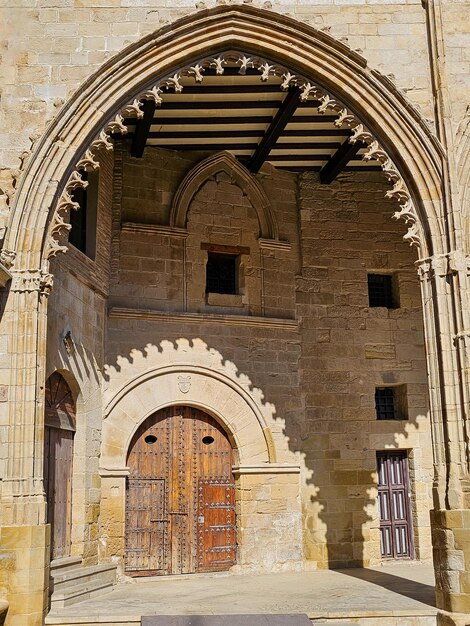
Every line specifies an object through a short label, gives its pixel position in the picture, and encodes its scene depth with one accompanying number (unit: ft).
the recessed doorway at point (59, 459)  28.58
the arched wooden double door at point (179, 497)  33.19
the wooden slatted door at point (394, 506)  36.83
